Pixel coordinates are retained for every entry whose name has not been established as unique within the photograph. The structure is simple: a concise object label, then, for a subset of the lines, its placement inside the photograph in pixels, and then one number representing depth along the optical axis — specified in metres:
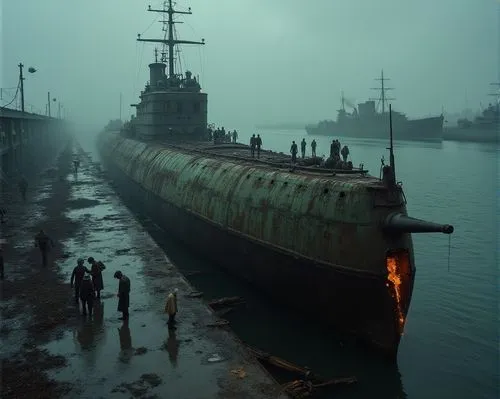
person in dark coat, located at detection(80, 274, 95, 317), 15.17
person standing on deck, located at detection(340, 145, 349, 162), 23.67
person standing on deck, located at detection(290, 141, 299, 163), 24.62
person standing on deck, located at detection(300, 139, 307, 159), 28.22
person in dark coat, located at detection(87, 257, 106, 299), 16.20
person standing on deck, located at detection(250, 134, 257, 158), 28.92
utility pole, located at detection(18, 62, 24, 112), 69.59
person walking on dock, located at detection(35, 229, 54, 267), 20.66
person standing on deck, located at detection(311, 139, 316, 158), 26.24
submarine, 15.30
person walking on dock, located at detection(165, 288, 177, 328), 14.62
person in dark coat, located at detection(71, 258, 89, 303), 15.65
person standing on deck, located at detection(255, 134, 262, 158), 28.11
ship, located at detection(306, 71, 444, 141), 148.12
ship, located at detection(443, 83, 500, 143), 135.88
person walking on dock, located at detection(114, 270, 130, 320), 14.80
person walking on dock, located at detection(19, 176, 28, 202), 38.09
